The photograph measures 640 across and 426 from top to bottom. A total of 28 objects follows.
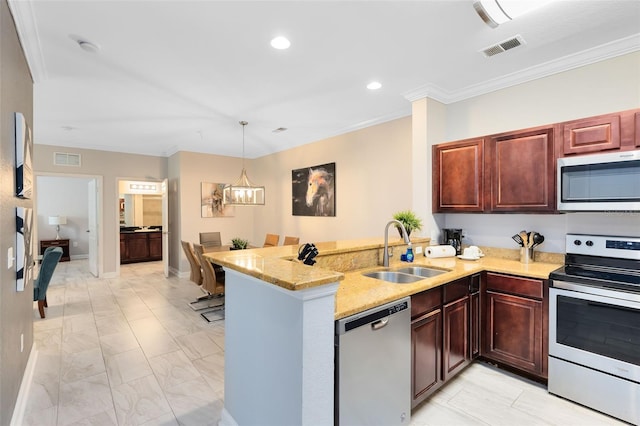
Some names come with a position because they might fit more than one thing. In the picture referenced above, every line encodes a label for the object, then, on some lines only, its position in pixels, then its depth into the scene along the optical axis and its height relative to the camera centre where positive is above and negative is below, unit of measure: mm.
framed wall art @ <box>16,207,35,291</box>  2135 -234
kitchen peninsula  1383 -597
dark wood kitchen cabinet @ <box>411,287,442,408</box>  2018 -936
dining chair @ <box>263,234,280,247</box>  5756 -565
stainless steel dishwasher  1517 -856
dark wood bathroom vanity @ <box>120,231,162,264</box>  8258 -966
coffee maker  3449 -329
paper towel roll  3177 -439
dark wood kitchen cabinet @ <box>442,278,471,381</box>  2307 -951
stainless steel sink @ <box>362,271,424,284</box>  2596 -577
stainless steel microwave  2178 +203
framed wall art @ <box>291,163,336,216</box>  5271 +375
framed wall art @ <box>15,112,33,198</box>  2094 +395
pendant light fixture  4973 +288
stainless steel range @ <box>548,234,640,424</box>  2033 -864
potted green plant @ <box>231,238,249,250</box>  5172 -577
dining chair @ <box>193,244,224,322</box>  4016 -978
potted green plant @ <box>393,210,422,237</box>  3133 -116
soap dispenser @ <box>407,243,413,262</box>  2990 -446
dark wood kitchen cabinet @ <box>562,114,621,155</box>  2316 +592
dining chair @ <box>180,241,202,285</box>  4438 -805
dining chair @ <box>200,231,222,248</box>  6191 -570
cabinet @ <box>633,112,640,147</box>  2211 +578
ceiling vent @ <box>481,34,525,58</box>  2457 +1369
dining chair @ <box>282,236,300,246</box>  5144 -519
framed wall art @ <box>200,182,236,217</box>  6840 +219
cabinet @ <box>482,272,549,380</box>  2430 -956
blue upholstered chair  4020 -846
